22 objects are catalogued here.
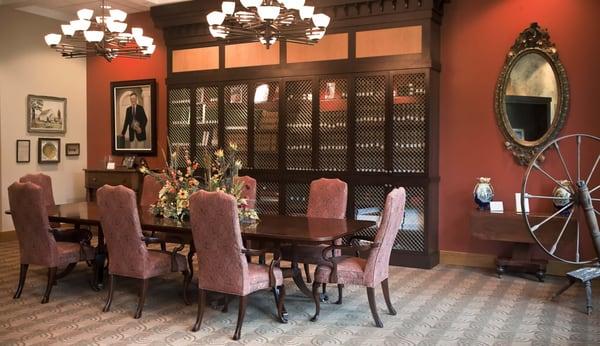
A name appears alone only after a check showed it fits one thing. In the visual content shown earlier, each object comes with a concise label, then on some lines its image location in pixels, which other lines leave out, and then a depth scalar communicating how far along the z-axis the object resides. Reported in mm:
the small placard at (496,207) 6450
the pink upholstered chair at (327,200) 5727
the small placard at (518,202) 6417
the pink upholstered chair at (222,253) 4129
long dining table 4379
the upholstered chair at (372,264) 4445
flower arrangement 5090
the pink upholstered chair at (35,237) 5145
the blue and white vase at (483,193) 6484
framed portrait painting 9000
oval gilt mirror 6336
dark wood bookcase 6738
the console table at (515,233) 6059
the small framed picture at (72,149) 9367
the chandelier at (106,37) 5910
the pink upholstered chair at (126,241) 4688
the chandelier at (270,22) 4809
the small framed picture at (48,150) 8906
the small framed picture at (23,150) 8586
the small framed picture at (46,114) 8742
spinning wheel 6078
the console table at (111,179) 8523
